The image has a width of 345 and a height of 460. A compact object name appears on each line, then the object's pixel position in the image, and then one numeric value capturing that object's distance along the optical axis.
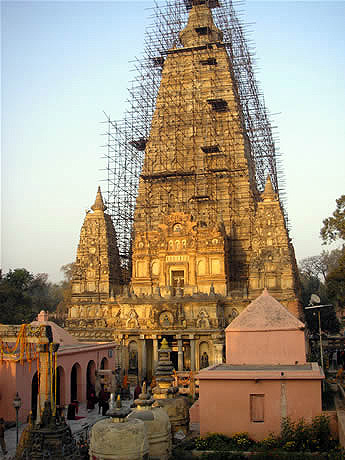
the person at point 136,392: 25.97
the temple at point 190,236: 35.31
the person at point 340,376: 23.53
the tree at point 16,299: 45.53
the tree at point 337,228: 29.69
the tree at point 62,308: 58.13
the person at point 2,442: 17.20
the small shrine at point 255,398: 15.39
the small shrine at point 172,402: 15.22
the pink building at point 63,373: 22.00
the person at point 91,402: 25.00
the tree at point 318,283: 52.16
